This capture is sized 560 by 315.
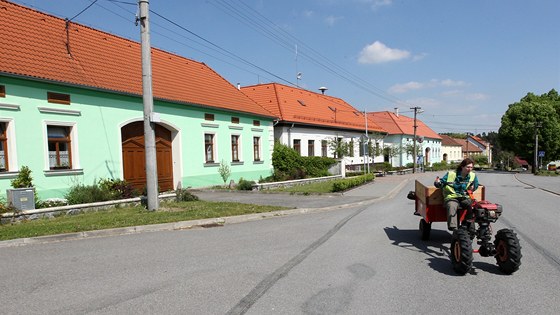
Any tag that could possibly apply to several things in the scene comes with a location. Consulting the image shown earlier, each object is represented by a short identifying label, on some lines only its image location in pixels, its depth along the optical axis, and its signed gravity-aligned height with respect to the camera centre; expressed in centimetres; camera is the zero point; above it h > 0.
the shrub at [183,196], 1423 -163
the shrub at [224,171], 2109 -106
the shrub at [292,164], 2539 -98
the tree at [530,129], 5350 +197
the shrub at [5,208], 1006 -134
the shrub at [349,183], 1795 -185
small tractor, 509 -135
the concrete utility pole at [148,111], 1162 +133
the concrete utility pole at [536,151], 4806 -109
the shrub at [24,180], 1140 -67
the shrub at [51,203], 1177 -147
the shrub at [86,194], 1252 -130
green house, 1212 +170
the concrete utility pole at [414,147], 4720 -19
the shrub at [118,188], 1386 -124
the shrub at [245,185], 1934 -174
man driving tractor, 599 -69
